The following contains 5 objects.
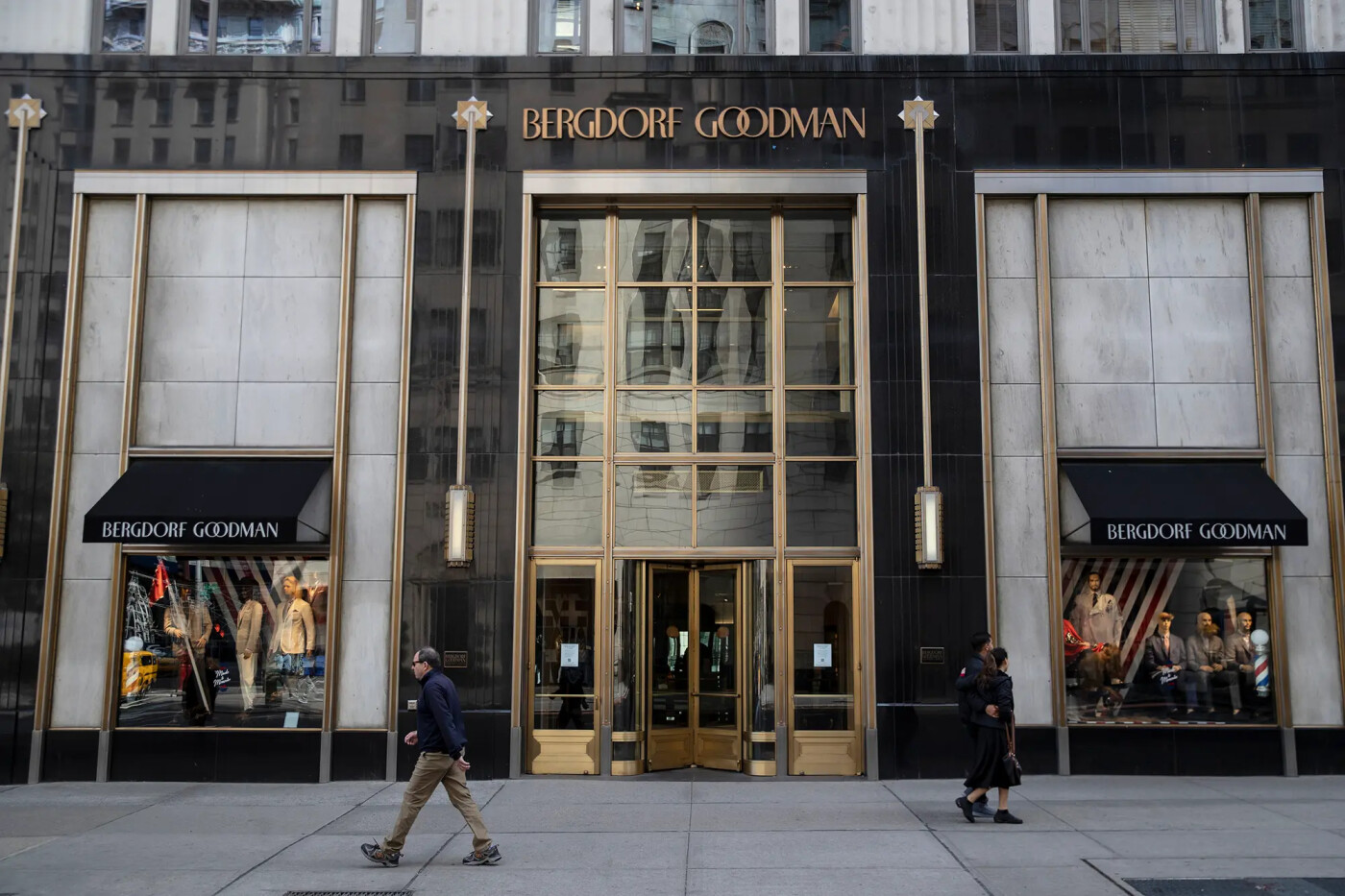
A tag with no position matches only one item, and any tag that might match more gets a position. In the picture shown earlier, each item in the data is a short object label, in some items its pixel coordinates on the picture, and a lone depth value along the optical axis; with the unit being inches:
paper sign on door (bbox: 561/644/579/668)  560.7
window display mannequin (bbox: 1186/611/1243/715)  551.5
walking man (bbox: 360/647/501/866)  380.2
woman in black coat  434.6
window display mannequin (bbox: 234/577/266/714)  555.5
